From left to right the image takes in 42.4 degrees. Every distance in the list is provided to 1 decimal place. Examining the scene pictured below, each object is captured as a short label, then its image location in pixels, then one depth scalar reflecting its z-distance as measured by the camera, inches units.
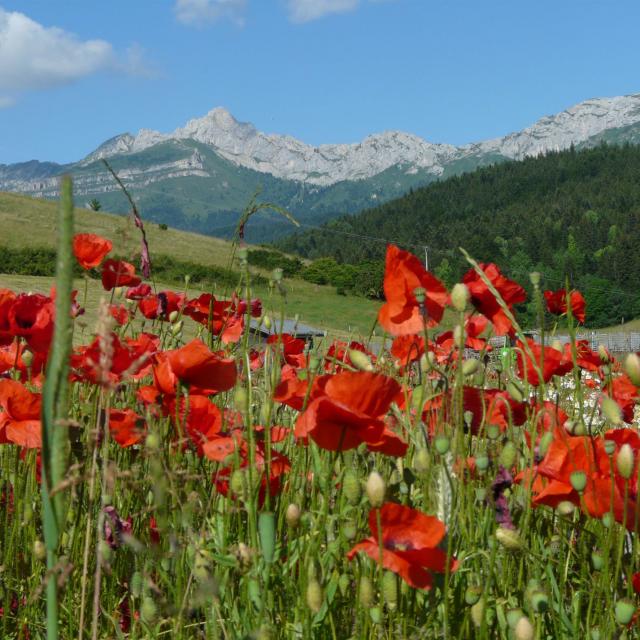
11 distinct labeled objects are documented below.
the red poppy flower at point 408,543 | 37.4
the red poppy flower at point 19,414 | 54.1
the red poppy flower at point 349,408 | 39.2
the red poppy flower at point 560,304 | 99.7
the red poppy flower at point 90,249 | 88.7
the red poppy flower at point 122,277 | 87.9
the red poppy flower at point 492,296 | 55.8
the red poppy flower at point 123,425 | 55.8
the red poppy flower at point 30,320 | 60.1
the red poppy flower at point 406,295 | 50.2
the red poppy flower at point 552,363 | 68.6
